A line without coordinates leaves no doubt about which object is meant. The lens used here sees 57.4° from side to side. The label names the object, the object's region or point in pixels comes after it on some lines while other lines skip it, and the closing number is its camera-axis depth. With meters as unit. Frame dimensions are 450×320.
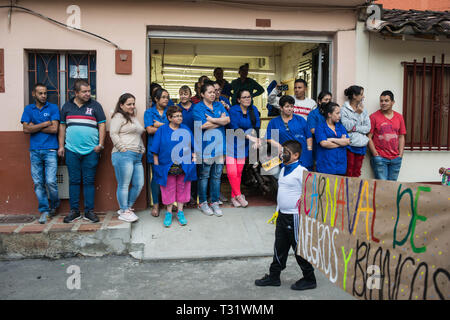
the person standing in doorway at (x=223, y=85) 8.81
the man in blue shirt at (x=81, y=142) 6.17
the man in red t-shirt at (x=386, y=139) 7.17
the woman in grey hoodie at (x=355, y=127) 6.88
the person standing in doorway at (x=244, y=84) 8.77
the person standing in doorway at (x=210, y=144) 6.74
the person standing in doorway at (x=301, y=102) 7.29
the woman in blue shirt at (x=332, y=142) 6.57
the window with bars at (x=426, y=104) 7.78
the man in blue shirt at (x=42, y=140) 6.18
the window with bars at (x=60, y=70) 6.78
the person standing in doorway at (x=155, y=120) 6.57
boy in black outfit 4.48
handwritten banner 2.83
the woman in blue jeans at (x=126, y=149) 6.18
